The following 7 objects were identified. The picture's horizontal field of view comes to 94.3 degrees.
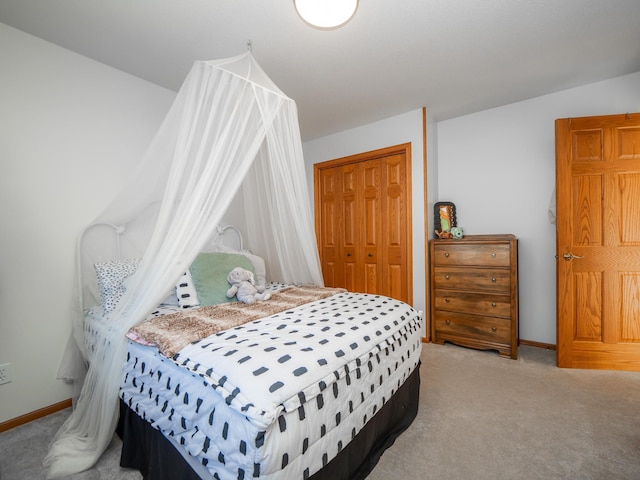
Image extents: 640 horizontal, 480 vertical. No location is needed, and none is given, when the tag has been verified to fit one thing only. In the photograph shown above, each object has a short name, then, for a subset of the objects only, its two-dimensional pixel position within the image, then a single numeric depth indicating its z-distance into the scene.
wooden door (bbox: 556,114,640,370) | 2.49
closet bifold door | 3.54
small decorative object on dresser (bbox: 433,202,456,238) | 3.41
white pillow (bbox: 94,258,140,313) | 1.99
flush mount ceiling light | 1.55
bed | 1.02
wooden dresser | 2.87
